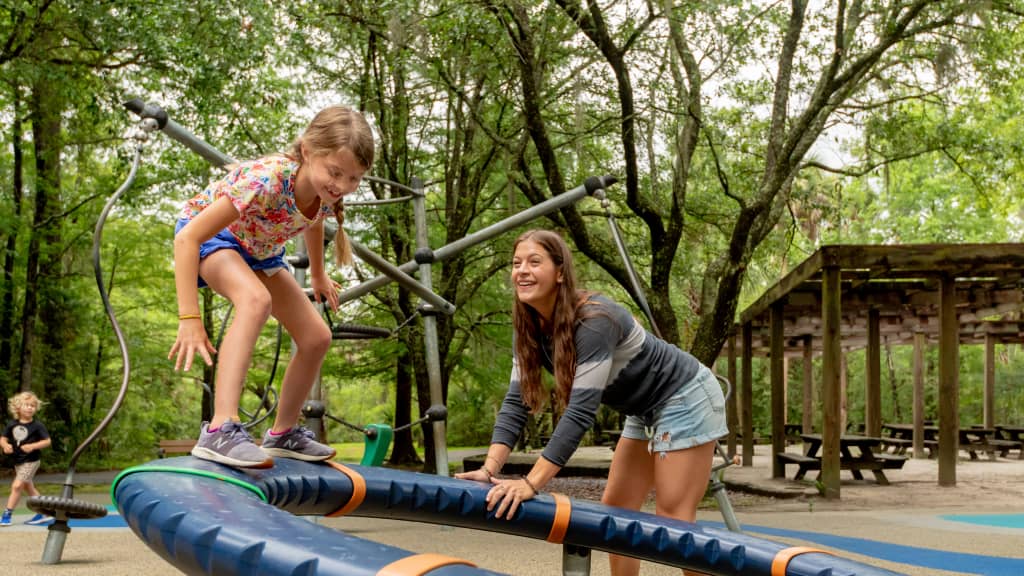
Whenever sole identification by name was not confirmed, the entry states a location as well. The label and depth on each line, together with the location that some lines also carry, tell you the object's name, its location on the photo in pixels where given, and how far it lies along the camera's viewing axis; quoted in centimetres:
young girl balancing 233
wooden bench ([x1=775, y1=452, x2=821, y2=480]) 1114
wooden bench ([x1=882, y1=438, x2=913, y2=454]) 1256
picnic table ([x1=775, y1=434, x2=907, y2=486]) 1105
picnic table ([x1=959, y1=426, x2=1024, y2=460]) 1520
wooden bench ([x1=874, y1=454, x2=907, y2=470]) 1115
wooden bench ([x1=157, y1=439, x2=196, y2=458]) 1496
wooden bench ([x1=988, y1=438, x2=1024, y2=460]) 1509
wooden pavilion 994
